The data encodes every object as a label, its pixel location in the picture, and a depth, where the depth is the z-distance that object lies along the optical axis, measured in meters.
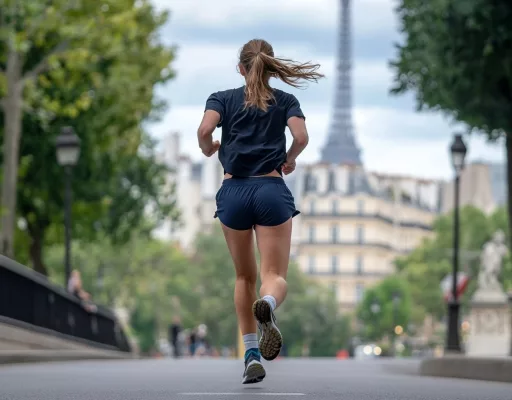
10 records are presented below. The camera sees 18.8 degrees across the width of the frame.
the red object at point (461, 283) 37.68
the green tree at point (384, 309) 128.75
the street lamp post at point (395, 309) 118.71
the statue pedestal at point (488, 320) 45.00
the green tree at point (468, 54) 22.70
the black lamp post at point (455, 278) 31.77
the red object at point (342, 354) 110.35
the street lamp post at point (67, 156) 28.30
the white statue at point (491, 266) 47.16
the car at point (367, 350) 137.80
